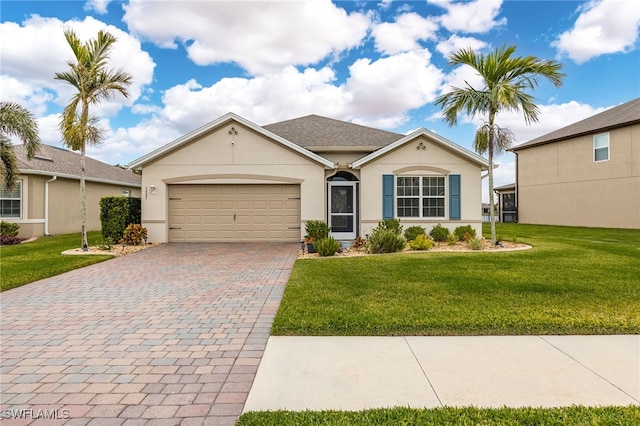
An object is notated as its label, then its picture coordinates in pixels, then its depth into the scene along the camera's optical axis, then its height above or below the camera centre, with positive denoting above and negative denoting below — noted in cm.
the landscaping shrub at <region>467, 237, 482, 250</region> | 1127 -96
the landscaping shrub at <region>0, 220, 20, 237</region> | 1431 -48
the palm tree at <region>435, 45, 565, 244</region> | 1095 +405
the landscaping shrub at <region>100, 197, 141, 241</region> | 1273 +4
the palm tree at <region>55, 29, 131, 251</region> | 1129 +450
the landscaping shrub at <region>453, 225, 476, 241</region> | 1320 -65
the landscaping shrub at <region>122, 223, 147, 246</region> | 1288 -68
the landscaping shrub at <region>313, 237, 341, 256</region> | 1054 -96
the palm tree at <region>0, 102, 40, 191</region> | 1267 +320
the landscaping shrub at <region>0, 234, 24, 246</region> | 1372 -91
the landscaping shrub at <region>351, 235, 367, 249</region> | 1189 -96
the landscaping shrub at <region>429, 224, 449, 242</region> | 1315 -69
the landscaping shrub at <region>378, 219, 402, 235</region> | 1256 -36
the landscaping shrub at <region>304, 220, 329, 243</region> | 1173 -53
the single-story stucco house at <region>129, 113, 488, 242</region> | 1370 +128
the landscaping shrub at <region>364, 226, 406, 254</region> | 1086 -88
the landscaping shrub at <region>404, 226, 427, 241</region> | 1318 -65
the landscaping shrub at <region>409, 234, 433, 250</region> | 1143 -96
